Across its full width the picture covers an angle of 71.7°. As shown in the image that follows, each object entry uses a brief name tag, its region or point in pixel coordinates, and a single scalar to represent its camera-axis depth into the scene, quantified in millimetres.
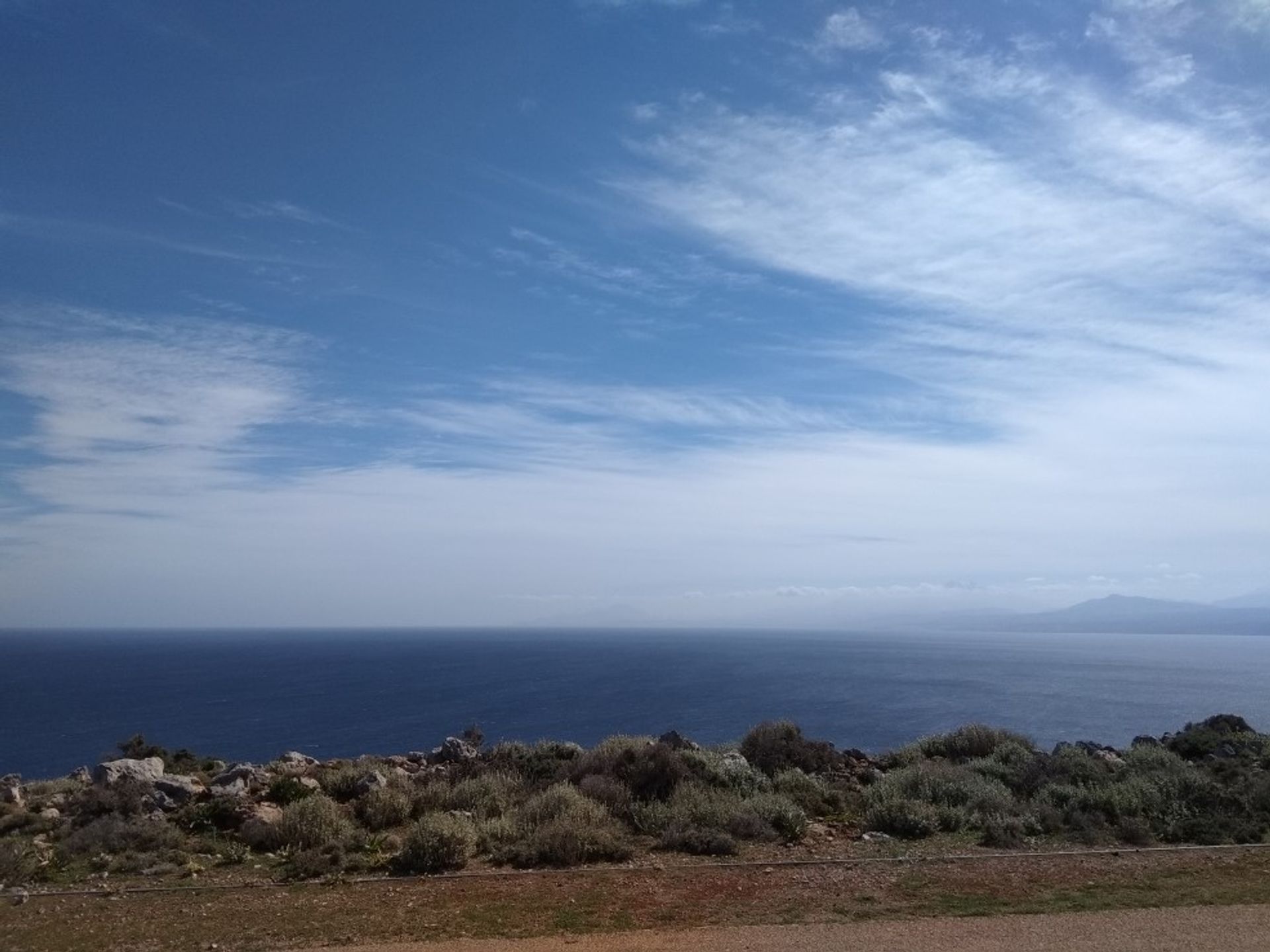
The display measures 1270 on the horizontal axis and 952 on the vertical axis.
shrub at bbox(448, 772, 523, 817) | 13898
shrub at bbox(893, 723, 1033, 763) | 18984
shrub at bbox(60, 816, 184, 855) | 11633
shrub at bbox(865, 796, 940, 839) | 12984
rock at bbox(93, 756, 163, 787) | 14578
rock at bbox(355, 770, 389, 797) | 14609
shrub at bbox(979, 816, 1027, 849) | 12164
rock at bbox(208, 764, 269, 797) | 14070
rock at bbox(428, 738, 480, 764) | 17961
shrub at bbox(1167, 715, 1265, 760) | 18812
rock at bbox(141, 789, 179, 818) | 13448
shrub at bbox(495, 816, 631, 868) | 11391
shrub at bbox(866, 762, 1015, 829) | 13391
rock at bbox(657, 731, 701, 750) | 17109
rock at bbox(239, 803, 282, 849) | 12086
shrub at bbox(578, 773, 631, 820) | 13852
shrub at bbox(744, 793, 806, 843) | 12828
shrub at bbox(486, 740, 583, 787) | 16109
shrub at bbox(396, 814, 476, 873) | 10969
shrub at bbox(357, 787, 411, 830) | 13359
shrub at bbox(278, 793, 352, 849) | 11938
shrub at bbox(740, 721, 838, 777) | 17422
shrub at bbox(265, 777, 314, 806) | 14281
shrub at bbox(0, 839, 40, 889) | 10508
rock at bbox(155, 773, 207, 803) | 14133
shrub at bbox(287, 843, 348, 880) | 10766
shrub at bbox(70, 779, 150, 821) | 13008
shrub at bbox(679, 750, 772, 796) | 15133
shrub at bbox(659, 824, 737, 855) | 11922
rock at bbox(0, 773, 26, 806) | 14336
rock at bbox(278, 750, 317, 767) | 17297
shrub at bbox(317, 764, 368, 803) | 14859
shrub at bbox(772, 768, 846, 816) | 14625
